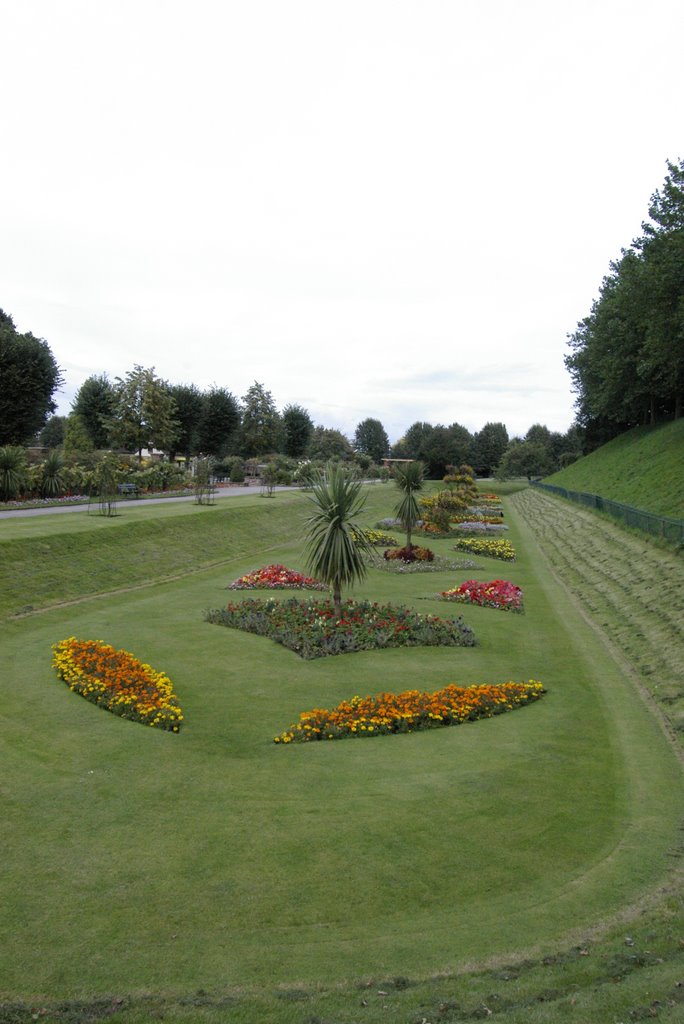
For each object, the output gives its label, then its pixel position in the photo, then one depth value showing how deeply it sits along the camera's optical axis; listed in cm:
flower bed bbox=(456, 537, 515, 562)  3177
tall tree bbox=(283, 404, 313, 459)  10938
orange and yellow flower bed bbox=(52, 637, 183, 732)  1106
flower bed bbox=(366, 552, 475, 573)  2725
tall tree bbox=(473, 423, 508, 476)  13075
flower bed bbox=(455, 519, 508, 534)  4169
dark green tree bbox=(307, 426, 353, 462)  10000
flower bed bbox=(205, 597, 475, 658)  1541
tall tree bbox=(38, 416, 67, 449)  11075
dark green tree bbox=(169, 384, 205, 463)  8625
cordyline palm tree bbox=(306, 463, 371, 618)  1684
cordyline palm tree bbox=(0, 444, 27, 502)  3719
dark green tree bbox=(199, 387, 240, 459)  8925
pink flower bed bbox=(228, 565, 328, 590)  2272
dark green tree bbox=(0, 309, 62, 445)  5141
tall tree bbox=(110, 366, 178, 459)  7119
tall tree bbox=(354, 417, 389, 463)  15488
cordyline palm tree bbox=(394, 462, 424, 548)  2970
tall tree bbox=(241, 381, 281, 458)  9638
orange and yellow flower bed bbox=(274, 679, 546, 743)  1066
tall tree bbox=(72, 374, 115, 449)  8369
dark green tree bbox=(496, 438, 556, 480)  10956
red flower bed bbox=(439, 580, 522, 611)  2027
